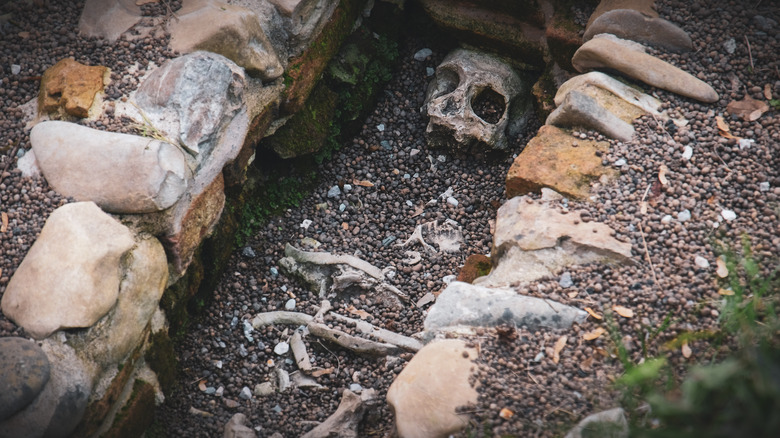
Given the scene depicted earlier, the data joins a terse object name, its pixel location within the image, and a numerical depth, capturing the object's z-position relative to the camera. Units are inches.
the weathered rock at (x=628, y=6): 142.0
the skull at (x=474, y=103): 168.2
